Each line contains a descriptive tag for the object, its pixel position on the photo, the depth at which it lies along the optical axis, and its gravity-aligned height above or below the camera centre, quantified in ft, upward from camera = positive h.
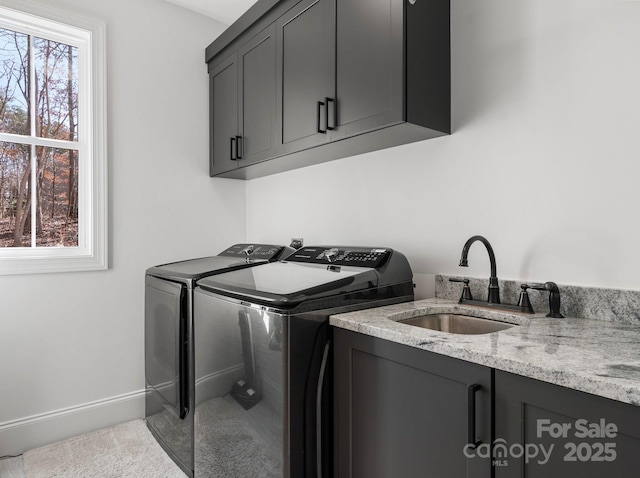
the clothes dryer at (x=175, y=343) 6.61 -2.00
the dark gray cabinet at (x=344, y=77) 5.28 +2.40
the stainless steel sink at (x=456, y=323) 4.97 -1.20
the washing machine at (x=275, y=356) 4.50 -1.56
